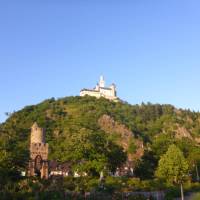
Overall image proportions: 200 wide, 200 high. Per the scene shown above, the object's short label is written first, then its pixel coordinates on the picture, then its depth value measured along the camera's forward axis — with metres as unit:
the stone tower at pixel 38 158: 44.31
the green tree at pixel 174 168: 48.47
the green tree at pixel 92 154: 51.09
